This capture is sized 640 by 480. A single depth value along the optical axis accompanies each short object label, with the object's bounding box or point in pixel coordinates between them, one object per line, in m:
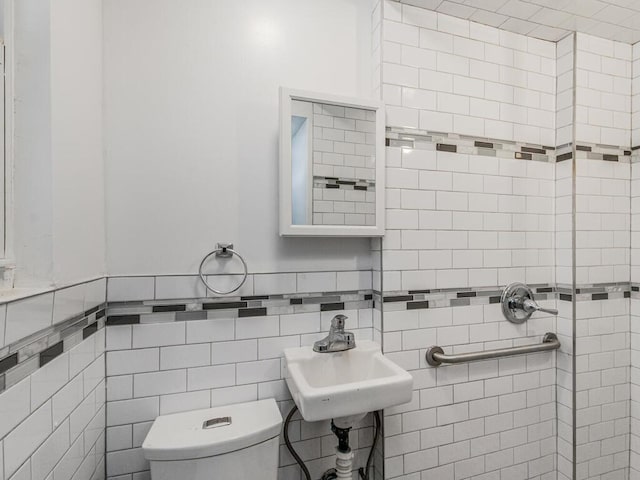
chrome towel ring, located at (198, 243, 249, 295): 1.27
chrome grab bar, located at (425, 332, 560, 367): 1.43
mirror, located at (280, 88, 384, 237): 1.29
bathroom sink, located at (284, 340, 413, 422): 1.05
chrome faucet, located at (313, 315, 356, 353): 1.33
